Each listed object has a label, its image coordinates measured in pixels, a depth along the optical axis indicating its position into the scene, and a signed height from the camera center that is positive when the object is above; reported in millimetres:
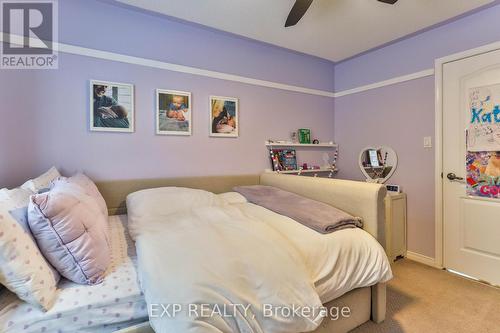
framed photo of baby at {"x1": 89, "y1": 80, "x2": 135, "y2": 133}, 2057 +508
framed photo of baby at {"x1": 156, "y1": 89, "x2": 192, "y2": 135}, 2324 +514
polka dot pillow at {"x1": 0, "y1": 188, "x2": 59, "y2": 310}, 834 -360
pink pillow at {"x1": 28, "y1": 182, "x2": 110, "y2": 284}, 969 -295
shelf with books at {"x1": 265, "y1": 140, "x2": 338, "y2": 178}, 2967 +72
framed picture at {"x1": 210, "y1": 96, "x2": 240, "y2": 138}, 2593 +521
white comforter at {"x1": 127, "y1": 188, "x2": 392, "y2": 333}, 884 -463
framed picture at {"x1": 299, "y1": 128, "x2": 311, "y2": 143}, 3174 +390
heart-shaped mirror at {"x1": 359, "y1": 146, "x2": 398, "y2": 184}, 2807 +21
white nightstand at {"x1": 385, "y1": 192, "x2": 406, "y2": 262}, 2484 -632
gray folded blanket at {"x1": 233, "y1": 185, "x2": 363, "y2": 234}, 1510 -321
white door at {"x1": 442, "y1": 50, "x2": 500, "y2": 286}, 2068 -172
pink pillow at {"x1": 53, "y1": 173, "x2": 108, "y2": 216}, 1509 -139
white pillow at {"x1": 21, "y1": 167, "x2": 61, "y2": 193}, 1418 -104
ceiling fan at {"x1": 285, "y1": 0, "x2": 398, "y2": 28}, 1732 +1159
